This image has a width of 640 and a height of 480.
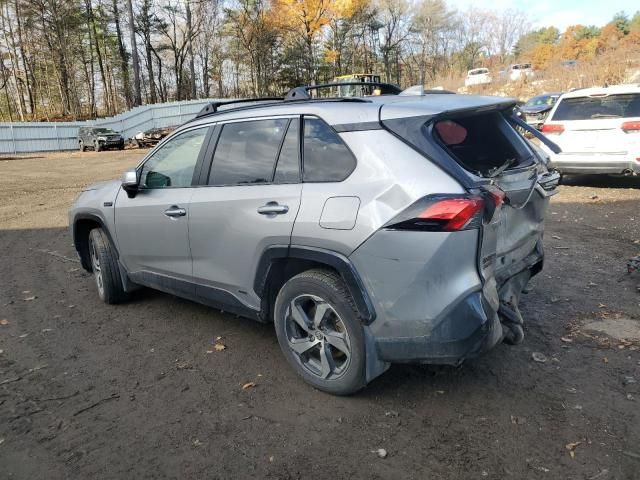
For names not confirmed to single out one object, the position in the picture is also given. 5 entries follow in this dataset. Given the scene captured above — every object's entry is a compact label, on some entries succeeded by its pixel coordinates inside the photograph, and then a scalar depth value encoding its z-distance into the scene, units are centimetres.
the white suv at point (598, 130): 855
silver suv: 259
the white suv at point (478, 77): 4594
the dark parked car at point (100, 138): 2808
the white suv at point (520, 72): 3944
